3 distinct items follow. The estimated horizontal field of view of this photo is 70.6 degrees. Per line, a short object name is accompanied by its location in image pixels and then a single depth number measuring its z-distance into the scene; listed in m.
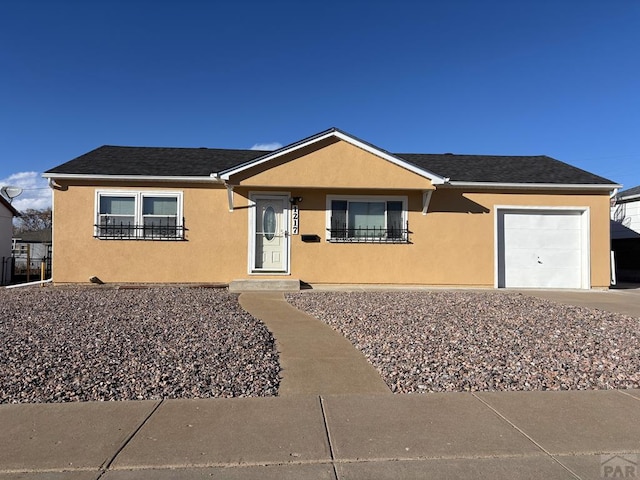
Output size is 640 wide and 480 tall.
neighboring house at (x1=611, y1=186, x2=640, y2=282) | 17.75
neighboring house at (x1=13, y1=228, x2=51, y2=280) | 20.97
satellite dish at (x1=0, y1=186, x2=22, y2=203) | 17.55
